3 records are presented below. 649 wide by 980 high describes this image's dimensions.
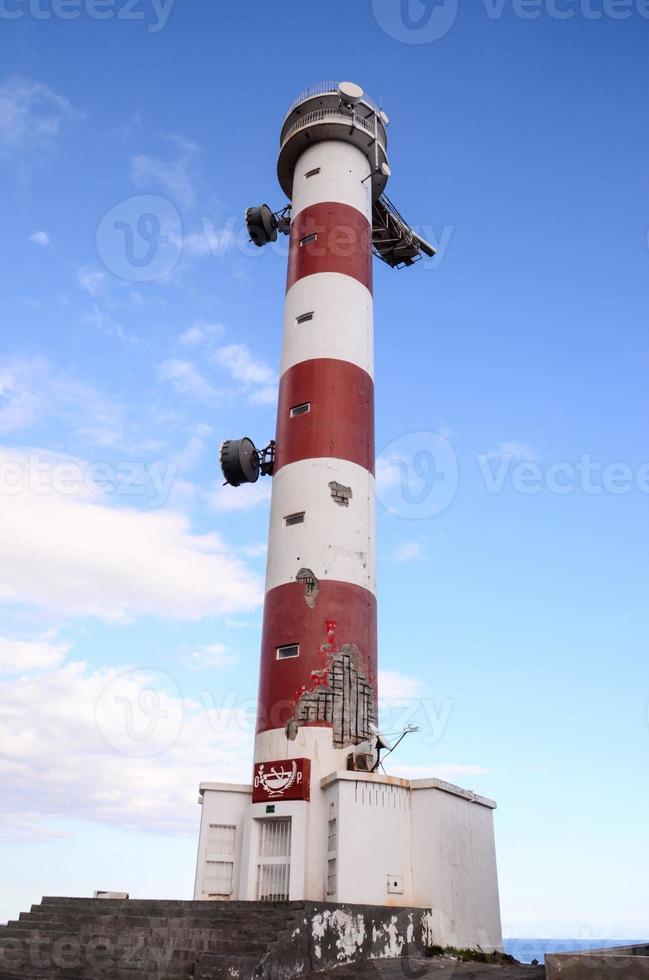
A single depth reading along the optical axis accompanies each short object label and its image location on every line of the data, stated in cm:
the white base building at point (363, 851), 1627
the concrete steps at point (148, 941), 1270
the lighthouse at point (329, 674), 1667
